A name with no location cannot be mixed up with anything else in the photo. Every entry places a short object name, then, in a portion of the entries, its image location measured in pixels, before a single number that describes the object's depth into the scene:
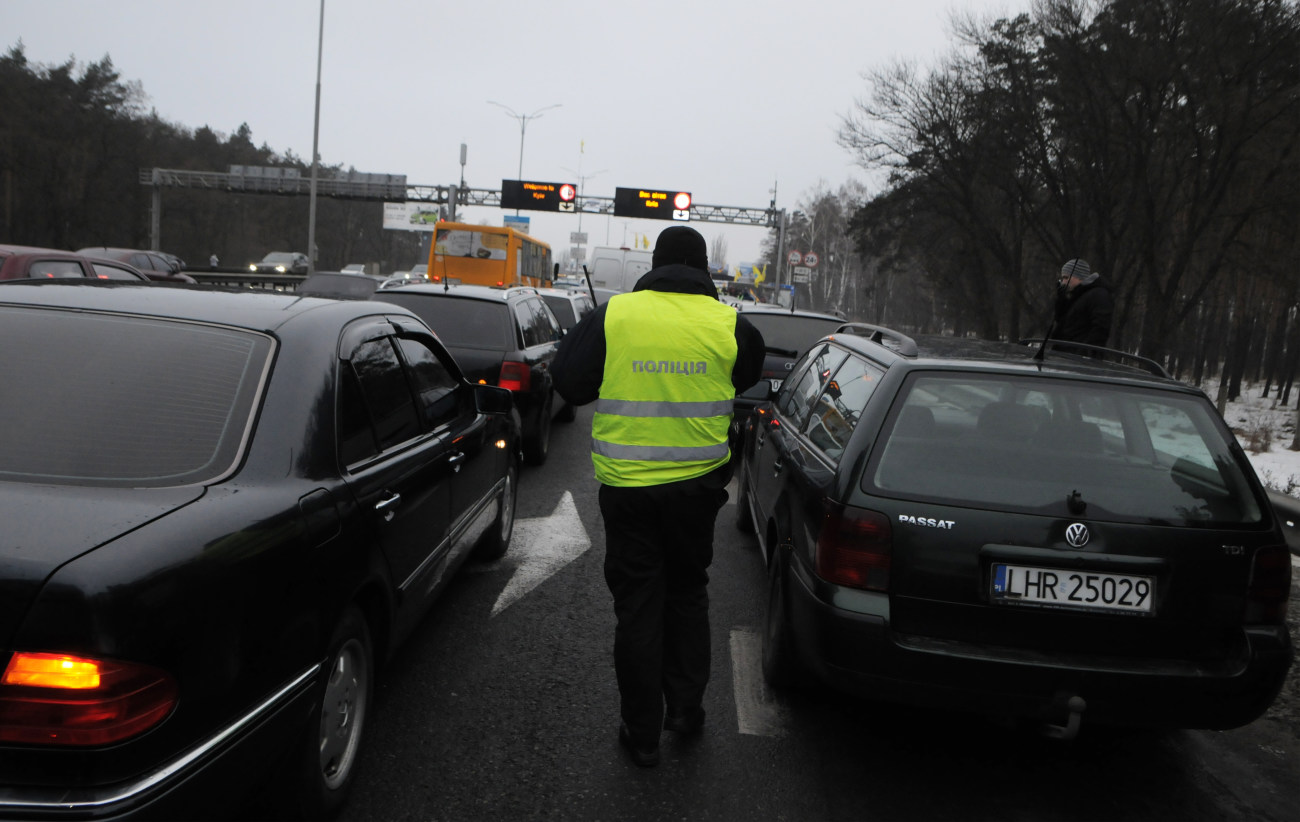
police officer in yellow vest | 3.68
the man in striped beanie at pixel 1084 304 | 9.05
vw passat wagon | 3.43
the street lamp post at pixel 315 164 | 35.75
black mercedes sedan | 2.11
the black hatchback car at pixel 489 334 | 8.72
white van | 33.81
